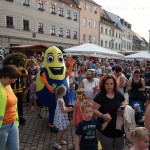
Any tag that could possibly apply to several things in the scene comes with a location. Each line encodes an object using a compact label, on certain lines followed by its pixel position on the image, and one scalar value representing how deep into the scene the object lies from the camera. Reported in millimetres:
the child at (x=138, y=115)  4696
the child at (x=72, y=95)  6463
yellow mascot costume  5941
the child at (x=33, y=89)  7725
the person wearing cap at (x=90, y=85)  5273
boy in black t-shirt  3193
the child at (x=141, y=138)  2465
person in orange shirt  2830
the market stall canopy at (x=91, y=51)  12281
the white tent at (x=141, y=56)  17375
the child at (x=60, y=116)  4649
